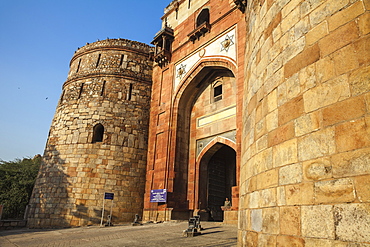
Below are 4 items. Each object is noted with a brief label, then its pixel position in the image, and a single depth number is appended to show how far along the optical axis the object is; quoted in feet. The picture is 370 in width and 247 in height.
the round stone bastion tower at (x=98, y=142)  40.81
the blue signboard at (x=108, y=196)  38.77
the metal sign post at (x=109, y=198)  37.28
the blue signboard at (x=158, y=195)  37.35
